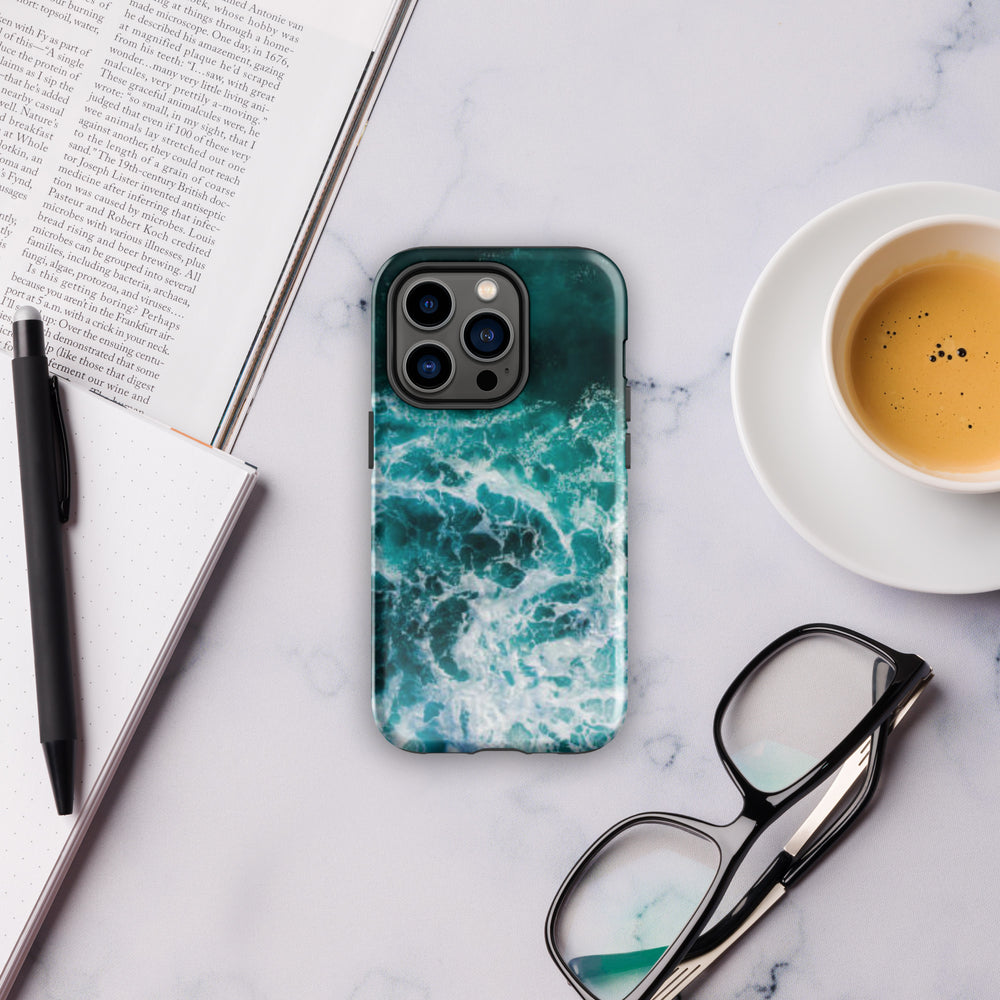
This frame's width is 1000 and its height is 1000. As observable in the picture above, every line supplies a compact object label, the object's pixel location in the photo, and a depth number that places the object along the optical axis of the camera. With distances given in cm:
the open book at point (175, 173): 55
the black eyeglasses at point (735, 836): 54
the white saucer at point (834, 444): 50
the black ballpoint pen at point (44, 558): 52
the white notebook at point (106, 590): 54
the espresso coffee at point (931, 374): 49
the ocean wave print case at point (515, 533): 55
